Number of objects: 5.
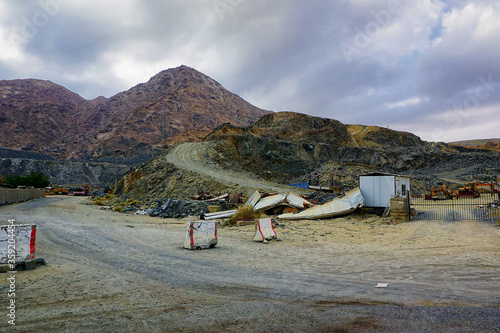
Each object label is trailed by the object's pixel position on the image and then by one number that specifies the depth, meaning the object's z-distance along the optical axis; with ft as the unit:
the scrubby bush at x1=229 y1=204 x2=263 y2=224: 53.31
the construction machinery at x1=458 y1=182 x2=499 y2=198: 101.63
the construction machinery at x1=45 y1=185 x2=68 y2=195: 168.25
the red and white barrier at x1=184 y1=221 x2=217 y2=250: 30.50
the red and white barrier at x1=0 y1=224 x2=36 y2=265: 20.13
